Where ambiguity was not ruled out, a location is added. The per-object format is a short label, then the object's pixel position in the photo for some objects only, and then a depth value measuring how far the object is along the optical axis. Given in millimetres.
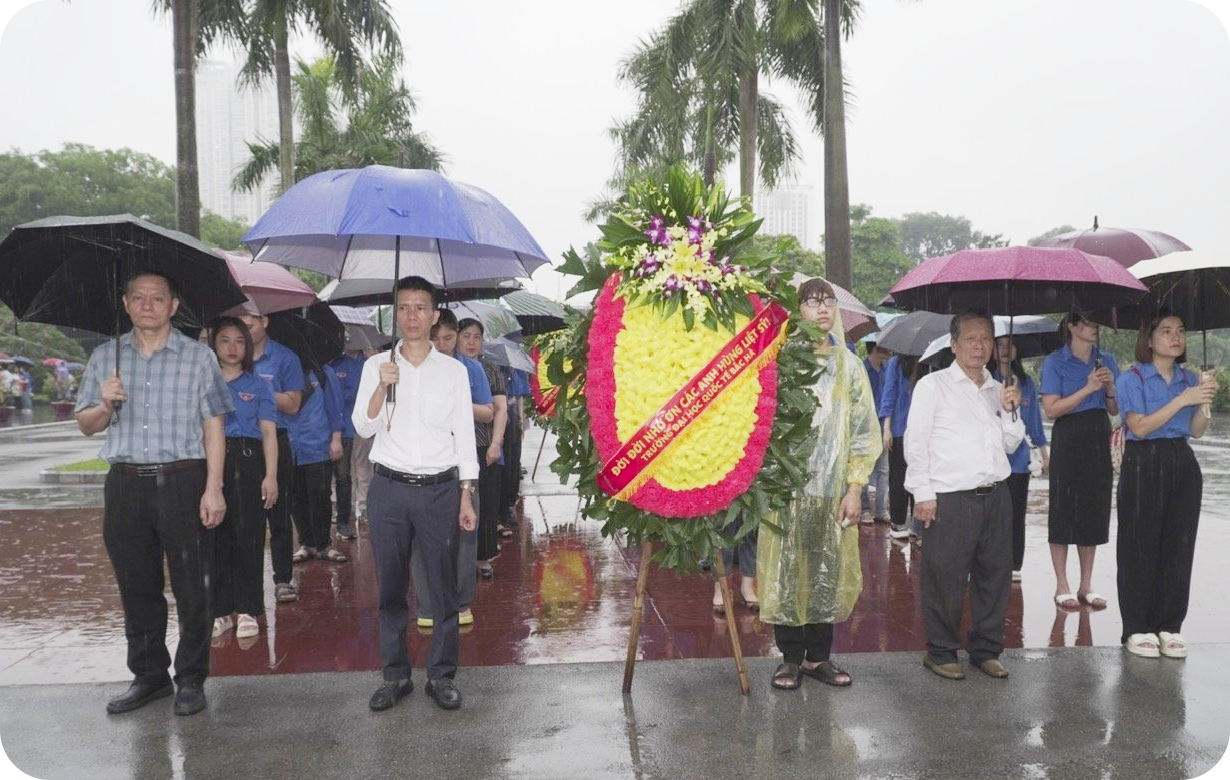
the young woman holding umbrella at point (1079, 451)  5824
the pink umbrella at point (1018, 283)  4621
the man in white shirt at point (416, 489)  4355
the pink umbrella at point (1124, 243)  6391
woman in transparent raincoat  4465
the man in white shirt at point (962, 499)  4715
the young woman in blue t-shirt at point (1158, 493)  5004
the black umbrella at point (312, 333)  6562
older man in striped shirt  4297
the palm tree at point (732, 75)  15172
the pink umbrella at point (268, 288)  5488
